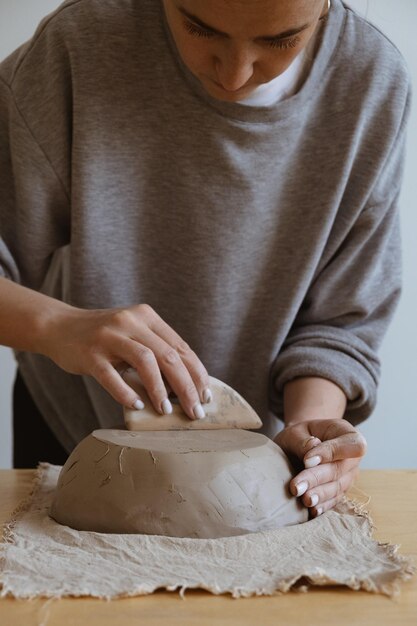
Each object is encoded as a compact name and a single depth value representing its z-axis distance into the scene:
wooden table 0.79
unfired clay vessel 0.96
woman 1.29
